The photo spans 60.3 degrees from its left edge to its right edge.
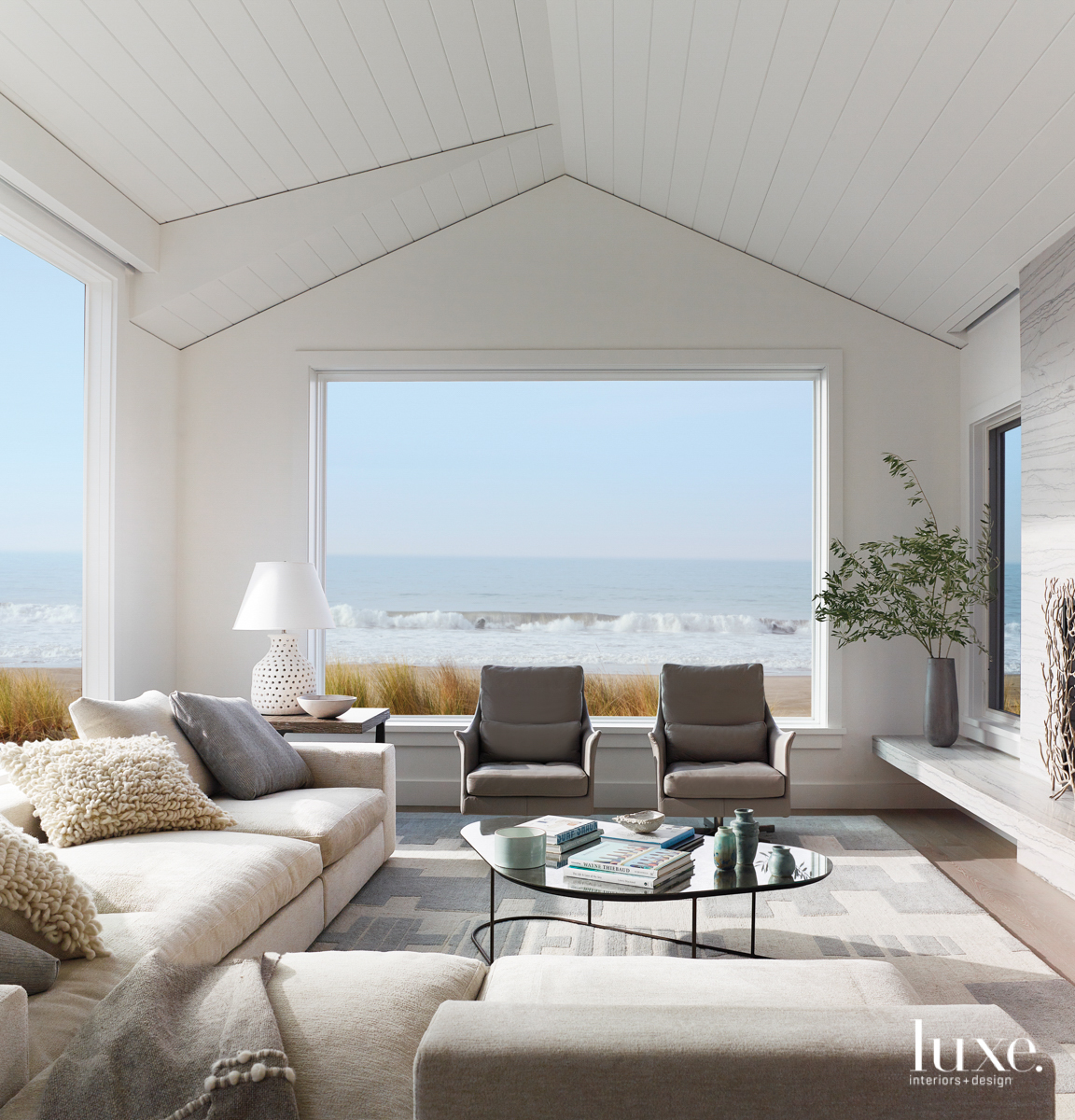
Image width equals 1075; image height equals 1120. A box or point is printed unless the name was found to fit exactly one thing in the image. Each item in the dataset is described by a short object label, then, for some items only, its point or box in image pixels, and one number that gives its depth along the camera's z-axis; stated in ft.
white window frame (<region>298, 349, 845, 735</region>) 17.49
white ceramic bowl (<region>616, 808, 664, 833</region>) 10.41
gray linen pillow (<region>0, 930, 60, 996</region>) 5.81
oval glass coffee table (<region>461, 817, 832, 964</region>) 8.70
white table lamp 15.12
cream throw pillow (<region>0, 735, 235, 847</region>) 9.30
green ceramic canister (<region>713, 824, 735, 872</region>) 9.41
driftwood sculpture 11.97
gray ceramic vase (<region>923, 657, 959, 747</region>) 16.03
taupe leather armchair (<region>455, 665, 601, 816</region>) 13.85
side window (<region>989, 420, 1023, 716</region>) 15.80
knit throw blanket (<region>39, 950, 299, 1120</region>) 4.70
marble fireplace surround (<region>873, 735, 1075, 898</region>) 10.40
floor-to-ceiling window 12.92
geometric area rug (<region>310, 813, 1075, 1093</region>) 9.46
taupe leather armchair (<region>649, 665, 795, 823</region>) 14.03
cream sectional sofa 6.06
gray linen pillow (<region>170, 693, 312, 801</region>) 11.64
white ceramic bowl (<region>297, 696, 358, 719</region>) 14.85
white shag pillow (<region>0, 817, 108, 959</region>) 6.40
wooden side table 14.51
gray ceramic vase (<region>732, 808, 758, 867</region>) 9.63
